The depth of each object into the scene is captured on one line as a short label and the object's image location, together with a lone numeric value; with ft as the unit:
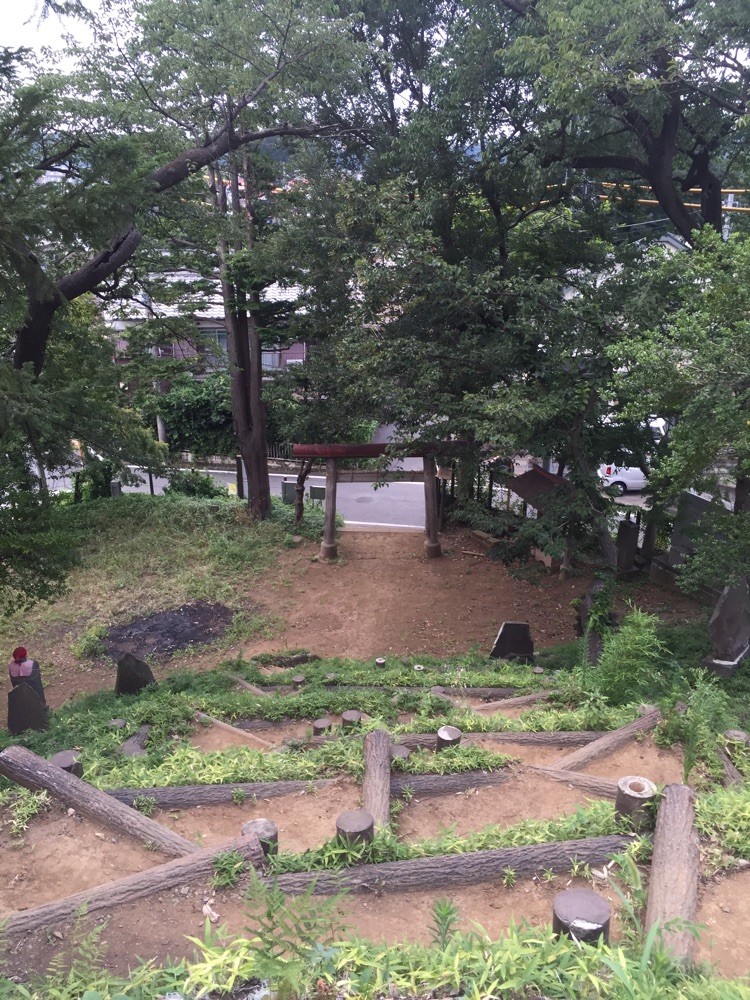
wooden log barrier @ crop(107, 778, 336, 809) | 14.32
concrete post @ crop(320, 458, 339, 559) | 44.83
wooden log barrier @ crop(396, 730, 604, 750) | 17.12
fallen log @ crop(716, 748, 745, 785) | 14.56
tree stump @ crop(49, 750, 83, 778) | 15.15
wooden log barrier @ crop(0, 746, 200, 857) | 12.44
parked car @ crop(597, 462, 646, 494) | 70.23
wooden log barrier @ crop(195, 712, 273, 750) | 18.71
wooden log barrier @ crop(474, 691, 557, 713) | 20.86
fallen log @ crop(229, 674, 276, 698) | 25.26
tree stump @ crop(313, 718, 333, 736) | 18.74
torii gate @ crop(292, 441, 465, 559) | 42.80
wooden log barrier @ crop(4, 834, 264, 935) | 9.91
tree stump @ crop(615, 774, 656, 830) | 12.03
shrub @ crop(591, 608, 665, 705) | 18.95
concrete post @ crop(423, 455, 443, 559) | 43.77
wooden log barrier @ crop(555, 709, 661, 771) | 15.56
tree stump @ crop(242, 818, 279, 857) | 11.32
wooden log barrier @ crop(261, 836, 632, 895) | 10.84
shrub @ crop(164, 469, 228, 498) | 56.62
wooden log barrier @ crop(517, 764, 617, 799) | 14.19
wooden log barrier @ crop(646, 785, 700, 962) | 9.36
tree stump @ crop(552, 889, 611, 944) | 8.90
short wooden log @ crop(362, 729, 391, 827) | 13.39
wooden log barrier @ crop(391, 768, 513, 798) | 14.57
